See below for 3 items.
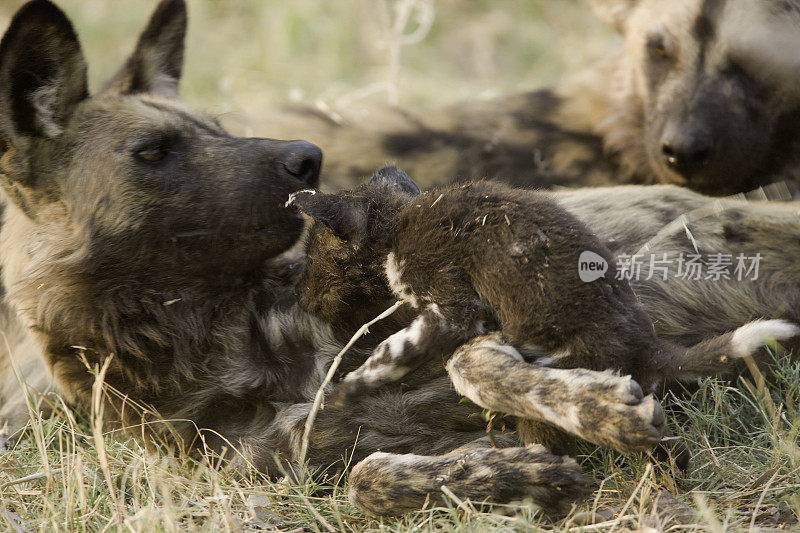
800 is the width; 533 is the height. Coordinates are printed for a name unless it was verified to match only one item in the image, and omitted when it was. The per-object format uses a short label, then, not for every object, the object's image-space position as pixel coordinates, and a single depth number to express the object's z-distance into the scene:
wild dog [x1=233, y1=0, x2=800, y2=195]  7.48
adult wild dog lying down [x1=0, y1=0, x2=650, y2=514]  5.19
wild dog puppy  4.39
